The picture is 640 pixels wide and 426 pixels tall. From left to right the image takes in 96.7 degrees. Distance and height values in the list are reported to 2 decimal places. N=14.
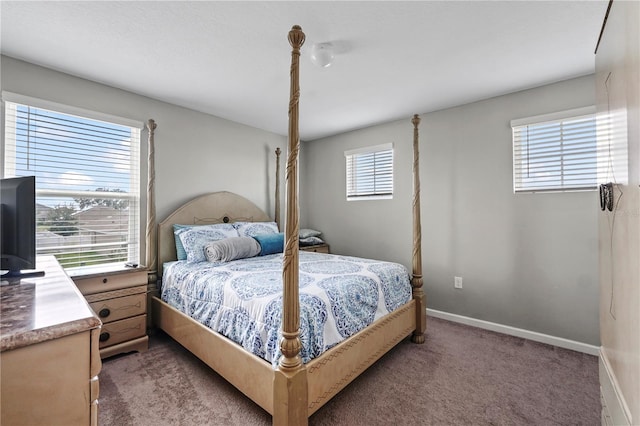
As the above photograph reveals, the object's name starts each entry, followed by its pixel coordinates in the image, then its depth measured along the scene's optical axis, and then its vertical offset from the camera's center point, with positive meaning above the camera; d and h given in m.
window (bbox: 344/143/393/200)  3.75 +0.57
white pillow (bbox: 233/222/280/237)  3.31 -0.17
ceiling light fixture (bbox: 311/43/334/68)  2.00 +1.15
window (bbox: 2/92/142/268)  2.27 +0.35
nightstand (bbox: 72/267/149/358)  2.23 -0.75
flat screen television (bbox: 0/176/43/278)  1.34 -0.06
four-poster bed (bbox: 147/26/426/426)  1.44 -0.88
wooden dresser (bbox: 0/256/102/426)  0.69 -0.39
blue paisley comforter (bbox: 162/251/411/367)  1.64 -0.58
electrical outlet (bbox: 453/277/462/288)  3.14 -0.76
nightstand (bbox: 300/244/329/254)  3.97 -0.49
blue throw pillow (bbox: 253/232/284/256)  3.11 -0.32
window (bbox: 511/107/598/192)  2.47 +0.57
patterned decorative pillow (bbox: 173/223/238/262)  2.79 -0.24
